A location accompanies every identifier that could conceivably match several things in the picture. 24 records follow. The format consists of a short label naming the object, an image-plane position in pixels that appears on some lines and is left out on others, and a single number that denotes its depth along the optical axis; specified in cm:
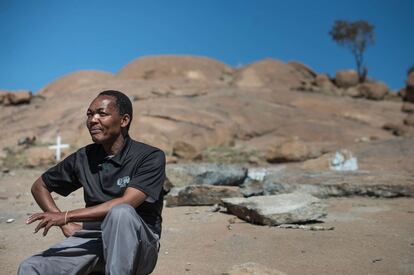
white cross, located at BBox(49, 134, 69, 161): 1120
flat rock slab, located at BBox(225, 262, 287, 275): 307
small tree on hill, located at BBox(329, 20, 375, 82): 3806
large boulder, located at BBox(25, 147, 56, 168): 1091
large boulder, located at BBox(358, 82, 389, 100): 2389
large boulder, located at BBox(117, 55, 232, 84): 2420
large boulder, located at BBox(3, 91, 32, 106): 1886
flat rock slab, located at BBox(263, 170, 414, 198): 650
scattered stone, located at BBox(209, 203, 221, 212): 581
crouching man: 227
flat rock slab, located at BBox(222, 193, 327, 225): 488
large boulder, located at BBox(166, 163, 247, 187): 738
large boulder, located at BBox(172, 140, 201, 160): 1105
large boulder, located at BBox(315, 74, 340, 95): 2410
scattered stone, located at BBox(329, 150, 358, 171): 901
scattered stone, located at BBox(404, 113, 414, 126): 1766
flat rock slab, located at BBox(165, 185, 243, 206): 614
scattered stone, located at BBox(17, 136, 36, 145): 1299
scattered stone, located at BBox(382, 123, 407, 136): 1631
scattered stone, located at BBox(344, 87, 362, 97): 2391
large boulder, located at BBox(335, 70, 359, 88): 2809
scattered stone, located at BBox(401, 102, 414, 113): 2083
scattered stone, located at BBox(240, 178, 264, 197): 644
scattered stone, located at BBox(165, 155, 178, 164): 1006
